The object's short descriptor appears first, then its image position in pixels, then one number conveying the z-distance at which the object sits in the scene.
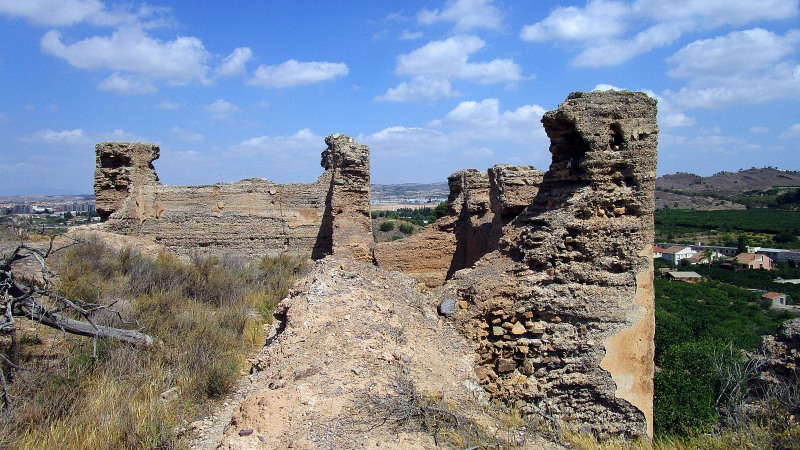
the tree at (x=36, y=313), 5.49
